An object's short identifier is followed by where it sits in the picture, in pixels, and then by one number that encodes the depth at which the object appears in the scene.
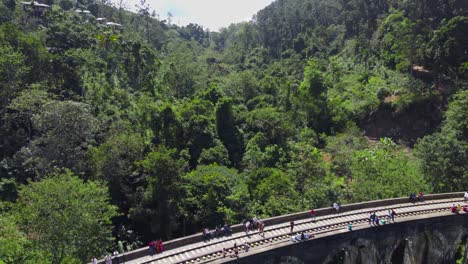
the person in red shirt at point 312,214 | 31.86
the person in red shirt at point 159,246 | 26.44
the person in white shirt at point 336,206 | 32.47
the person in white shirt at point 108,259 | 24.58
